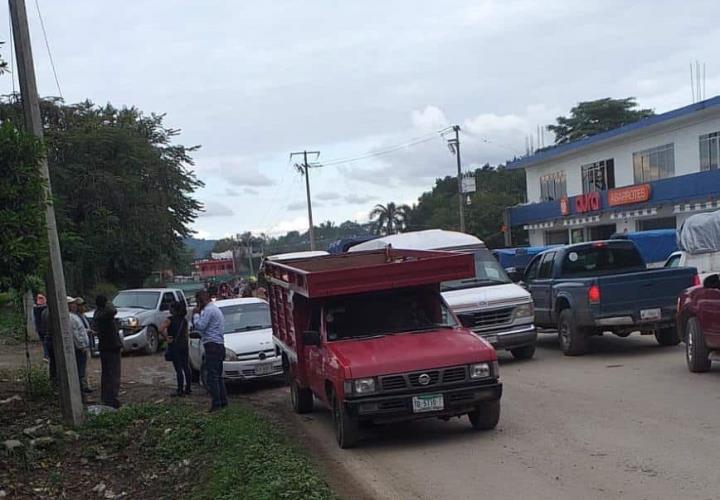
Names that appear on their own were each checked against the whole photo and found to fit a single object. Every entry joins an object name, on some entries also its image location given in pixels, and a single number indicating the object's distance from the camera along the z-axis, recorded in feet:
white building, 114.21
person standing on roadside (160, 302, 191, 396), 45.80
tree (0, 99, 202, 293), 112.78
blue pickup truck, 46.47
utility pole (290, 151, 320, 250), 194.17
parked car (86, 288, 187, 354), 71.51
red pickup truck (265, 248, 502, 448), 27.99
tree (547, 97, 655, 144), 214.07
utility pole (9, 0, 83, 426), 34.99
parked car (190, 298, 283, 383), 45.88
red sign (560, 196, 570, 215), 146.67
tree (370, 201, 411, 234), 274.36
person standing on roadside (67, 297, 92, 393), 42.37
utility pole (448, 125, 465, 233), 171.94
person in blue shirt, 37.81
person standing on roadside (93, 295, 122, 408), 41.13
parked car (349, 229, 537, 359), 47.70
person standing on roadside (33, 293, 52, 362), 53.16
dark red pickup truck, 37.47
